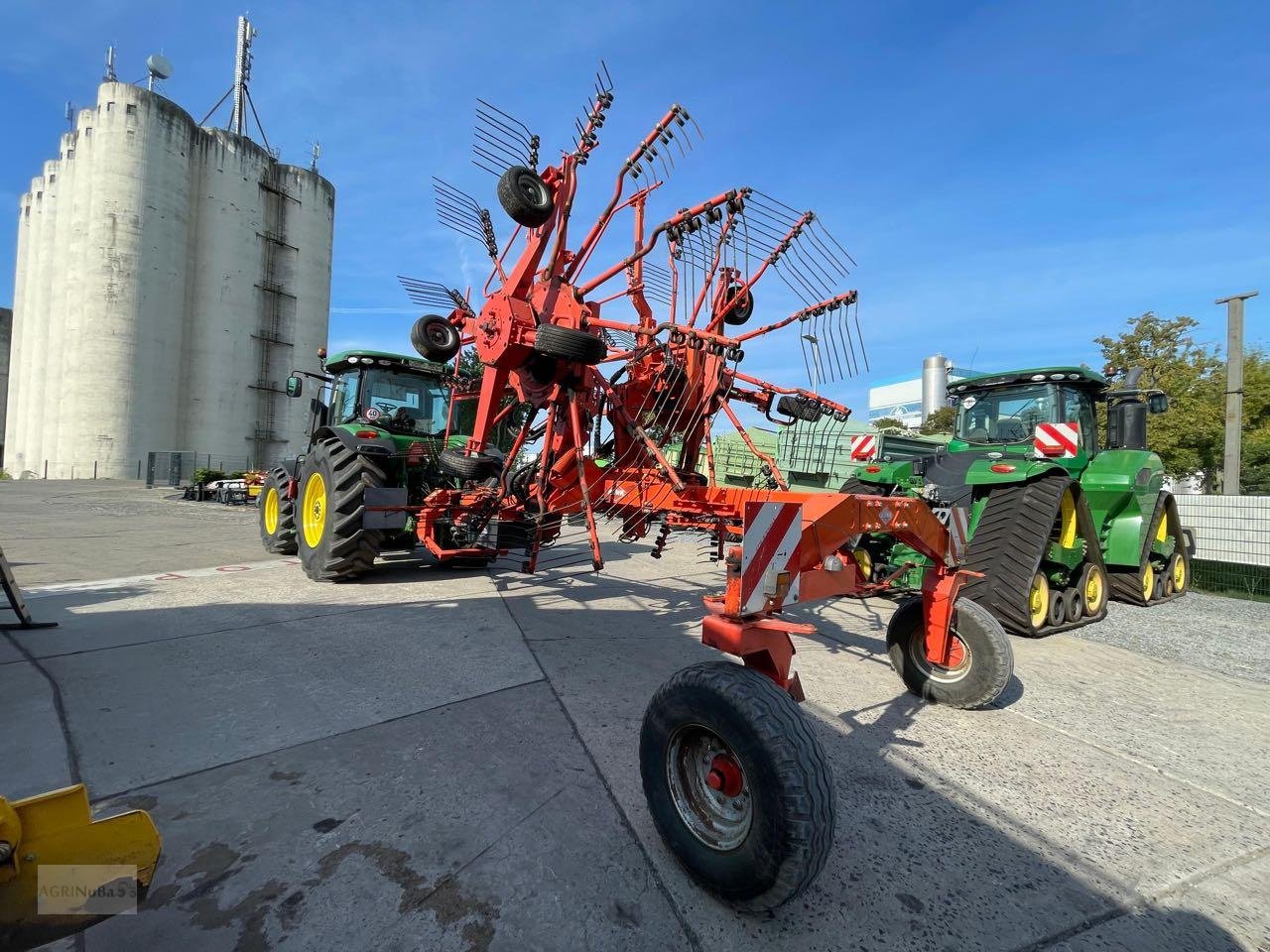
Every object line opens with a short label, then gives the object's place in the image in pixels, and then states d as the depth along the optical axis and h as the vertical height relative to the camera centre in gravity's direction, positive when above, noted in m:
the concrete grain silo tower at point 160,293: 29.23 +9.04
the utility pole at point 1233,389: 9.85 +1.93
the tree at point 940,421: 36.26 +4.56
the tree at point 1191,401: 15.92 +3.00
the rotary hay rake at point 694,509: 1.93 -0.14
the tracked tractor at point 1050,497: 5.48 +0.03
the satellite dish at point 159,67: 33.31 +21.75
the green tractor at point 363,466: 6.33 +0.07
